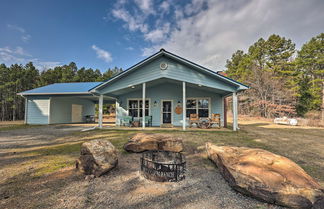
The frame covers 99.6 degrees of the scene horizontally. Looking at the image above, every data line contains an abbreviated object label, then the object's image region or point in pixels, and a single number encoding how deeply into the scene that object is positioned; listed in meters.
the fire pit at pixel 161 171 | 2.45
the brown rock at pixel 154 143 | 3.76
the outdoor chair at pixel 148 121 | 10.09
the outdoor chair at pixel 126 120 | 10.06
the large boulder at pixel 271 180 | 1.66
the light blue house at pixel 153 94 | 8.20
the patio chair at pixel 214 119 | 8.82
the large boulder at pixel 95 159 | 2.60
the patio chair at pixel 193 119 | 9.22
